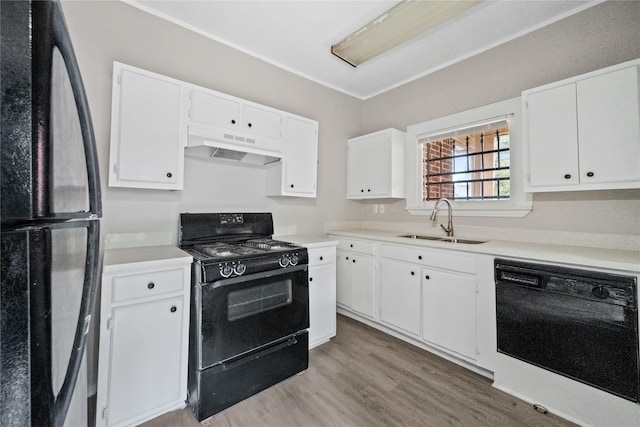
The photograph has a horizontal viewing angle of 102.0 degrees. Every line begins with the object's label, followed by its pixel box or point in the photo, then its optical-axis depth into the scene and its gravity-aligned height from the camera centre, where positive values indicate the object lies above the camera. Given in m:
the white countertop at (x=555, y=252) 1.45 -0.22
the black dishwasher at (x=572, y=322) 1.40 -0.63
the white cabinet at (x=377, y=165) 3.04 +0.66
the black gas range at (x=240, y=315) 1.59 -0.66
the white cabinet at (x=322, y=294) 2.37 -0.71
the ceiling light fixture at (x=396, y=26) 1.89 +1.59
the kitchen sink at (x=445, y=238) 2.42 -0.21
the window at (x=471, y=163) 2.34 +0.59
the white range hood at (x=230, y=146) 2.00 +0.60
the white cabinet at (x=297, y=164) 2.56 +0.55
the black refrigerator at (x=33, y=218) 0.37 +0.00
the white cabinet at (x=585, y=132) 1.62 +0.60
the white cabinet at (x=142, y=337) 1.42 -0.69
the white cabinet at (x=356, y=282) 2.77 -0.71
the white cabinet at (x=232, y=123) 2.01 +0.81
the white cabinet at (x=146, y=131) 1.73 +0.62
